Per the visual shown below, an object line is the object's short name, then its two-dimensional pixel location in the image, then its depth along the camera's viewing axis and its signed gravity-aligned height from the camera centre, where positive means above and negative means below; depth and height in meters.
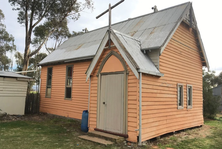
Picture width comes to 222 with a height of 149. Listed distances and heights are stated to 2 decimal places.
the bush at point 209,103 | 15.75 -1.01
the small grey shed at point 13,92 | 11.50 -0.30
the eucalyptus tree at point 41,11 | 18.53 +8.18
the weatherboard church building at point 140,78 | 6.49 +0.52
